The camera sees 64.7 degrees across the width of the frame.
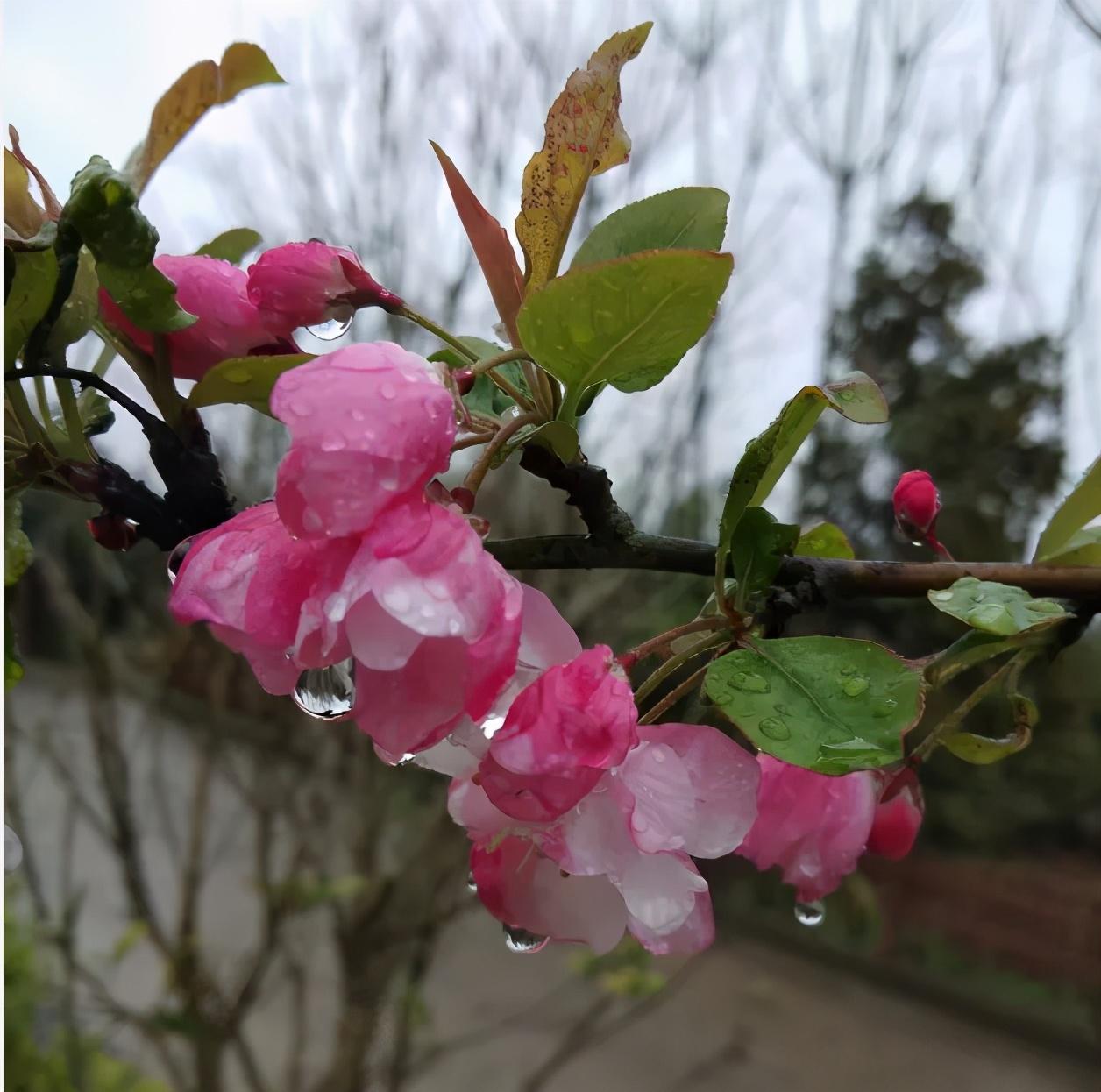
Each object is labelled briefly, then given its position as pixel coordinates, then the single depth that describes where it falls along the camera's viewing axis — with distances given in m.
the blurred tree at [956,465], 3.22
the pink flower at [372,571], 0.19
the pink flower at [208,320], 0.26
